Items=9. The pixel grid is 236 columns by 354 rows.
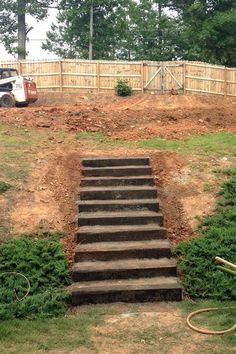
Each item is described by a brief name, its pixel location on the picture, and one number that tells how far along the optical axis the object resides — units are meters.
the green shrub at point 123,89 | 23.03
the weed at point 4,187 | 8.34
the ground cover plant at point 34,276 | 6.13
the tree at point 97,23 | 34.41
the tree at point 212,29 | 29.14
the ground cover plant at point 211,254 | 6.62
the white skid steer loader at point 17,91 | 19.97
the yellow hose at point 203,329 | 5.45
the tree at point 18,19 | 34.56
